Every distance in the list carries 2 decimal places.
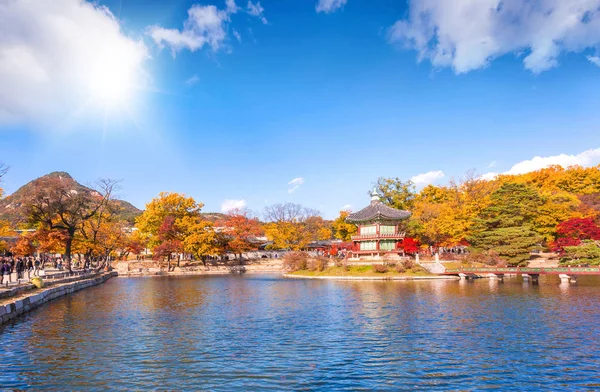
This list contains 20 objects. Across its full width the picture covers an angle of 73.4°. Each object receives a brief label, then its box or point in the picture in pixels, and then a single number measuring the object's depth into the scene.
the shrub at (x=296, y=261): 64.56
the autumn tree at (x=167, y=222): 73.31
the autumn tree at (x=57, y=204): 47.06
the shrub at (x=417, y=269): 55.31
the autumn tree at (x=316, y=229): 101.39
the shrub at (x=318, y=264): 61.37
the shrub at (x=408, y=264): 56.03
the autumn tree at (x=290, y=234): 87.62
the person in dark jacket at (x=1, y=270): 31.73
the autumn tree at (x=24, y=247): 63.97
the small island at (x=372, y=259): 55.69
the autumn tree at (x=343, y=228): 91.56
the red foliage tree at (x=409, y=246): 67.81
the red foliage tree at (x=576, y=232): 54.88
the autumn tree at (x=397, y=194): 89.00
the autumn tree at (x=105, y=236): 63.20
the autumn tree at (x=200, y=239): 72.50
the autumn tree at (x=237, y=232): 79.19
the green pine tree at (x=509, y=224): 55.75
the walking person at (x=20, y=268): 35.38
